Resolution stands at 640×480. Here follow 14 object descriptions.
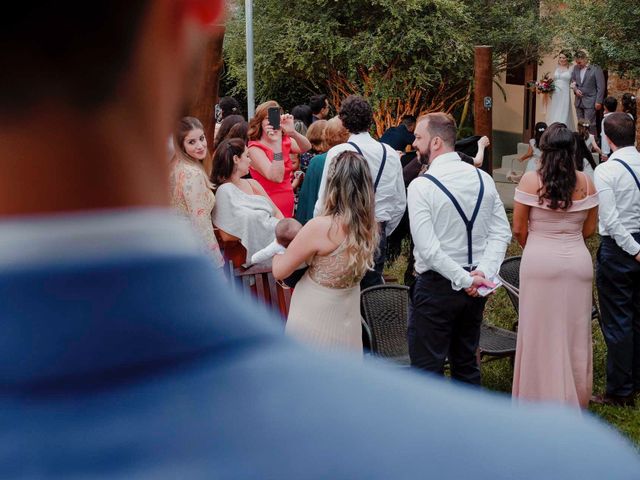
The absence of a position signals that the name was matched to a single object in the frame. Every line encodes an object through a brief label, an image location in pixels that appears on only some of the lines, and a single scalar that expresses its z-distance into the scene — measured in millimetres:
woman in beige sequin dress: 5055
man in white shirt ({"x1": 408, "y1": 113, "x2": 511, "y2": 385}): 5375
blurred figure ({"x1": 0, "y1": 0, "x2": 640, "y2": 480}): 628
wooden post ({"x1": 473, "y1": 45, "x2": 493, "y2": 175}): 11125
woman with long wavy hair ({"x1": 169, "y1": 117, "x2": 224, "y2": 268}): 6090
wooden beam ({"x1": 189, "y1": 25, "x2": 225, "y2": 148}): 7848
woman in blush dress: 5684
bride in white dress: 17047
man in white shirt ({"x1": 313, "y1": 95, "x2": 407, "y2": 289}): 7406
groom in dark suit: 16891
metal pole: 11297
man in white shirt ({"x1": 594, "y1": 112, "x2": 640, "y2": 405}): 6156
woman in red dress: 7902
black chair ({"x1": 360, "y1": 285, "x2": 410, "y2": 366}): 6289
